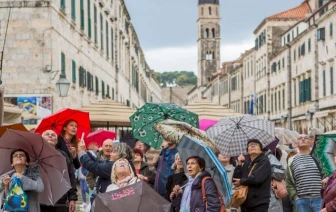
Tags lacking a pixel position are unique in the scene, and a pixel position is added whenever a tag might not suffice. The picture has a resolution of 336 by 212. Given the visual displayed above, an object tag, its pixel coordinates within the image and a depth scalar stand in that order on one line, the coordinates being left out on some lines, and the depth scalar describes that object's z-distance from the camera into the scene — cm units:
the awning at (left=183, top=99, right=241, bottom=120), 2186
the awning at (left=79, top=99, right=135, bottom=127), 2164
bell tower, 15250
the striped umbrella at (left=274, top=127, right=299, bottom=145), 2248
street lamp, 2216
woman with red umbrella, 1075
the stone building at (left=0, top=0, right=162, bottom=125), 2550
